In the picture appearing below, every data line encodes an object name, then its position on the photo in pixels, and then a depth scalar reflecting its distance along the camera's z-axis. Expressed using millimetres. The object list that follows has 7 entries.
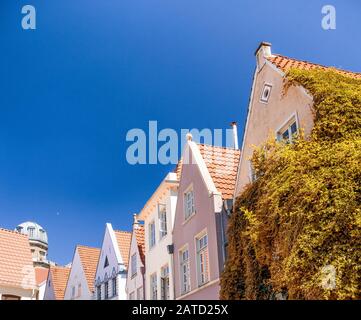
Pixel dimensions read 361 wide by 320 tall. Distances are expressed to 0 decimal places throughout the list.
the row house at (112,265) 35781
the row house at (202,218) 20234
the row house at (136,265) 30645
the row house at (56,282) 49938
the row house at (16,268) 31844
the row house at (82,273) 42781
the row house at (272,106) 16038
